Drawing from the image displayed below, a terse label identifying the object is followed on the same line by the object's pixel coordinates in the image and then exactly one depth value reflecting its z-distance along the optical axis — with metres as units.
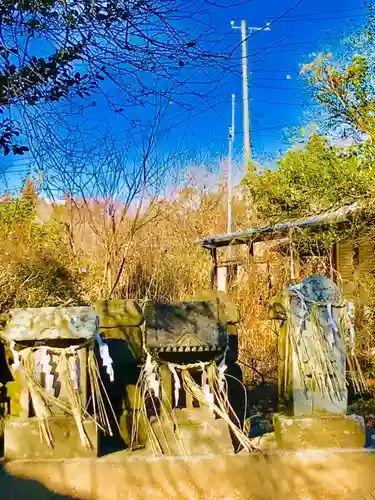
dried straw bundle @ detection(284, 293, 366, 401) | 3.67
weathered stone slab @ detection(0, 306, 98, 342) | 3.46
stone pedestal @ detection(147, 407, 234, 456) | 3.54
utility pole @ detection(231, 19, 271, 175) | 20.30
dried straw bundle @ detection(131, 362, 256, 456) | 3.54
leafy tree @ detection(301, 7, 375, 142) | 8.16
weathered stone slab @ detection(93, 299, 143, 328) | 3.86
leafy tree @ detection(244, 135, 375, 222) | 8.50
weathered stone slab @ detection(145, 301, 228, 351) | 3.61
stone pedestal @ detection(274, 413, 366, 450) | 3.60
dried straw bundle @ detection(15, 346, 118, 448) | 3.37
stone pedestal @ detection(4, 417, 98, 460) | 3.35
